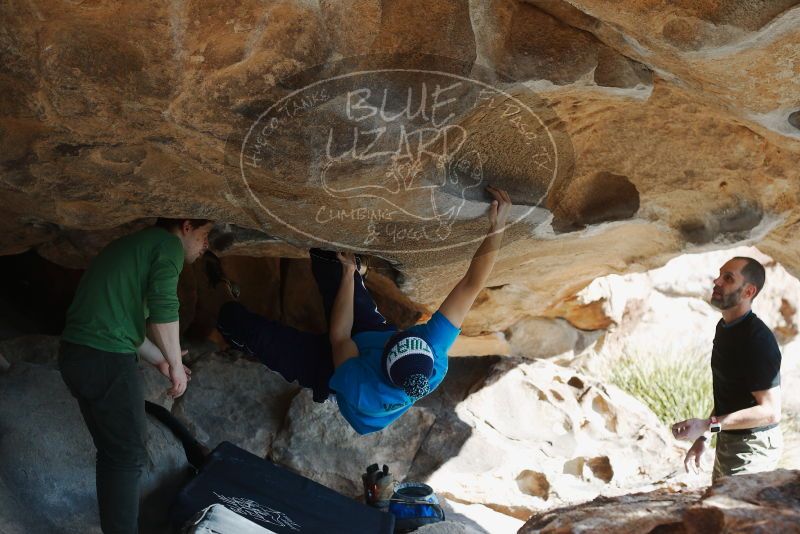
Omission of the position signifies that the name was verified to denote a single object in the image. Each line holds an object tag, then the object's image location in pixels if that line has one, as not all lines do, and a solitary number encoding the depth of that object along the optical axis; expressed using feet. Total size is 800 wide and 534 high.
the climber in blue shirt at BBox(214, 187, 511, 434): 10.28
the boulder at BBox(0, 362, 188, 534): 10.68
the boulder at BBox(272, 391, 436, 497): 14.76
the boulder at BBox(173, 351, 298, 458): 14.75
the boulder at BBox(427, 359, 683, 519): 15.78
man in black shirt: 11.49
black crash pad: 11.32
